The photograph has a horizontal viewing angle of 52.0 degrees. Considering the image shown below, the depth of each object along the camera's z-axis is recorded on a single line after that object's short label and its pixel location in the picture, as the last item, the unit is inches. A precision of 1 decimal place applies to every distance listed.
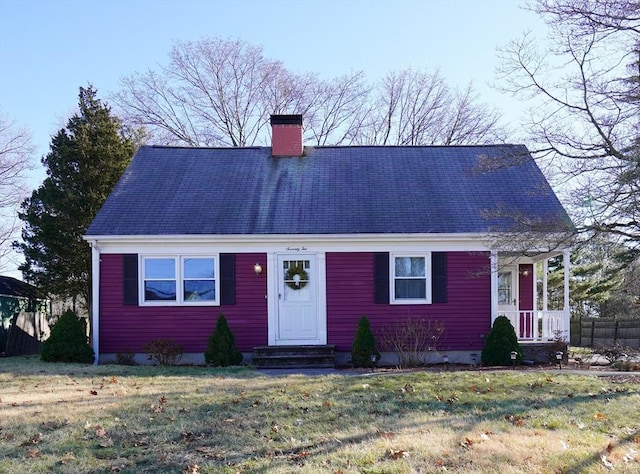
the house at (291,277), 573.9
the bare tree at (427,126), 1230.9
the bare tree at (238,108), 1263.5
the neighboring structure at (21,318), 708.7
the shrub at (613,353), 543.8
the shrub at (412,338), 551.8
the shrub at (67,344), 549.6
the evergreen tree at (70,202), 751.7
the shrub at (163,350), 552.1
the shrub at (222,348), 542.6
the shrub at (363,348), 547.8
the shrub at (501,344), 543.2
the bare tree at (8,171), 1201.4
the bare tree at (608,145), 372.5
